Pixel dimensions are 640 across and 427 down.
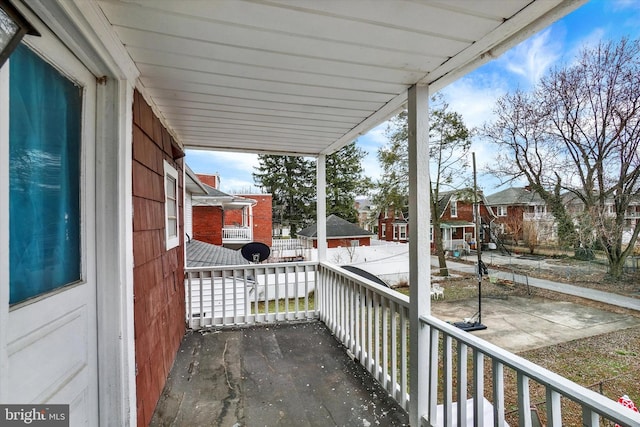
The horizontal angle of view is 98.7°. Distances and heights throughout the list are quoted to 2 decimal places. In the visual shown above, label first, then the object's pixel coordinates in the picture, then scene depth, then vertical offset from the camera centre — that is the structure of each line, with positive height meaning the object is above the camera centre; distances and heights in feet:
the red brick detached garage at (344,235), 37.42 -2.09
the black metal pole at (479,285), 17.21 -4.37
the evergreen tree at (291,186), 66.44 +8.51
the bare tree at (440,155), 29.55 +6.98
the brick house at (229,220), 28.96 +0.18
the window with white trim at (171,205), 8.29 +0.55
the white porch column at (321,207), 12.26 +0.58
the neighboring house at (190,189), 17.16 +2.49
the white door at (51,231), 2.70 -0.09
